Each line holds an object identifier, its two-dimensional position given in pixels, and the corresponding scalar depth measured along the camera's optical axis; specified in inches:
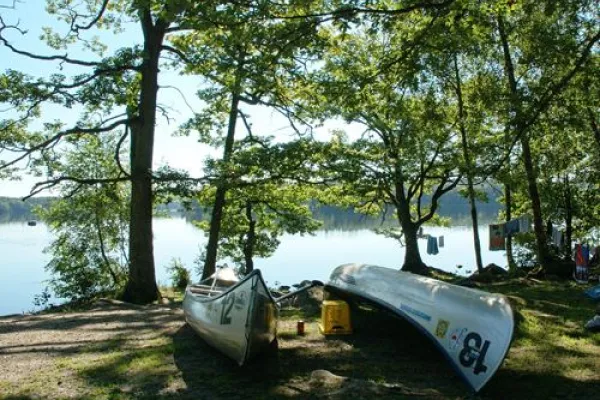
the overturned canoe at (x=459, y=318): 222.2
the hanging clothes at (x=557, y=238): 646.5
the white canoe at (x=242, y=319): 239.8
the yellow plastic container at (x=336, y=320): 315.9
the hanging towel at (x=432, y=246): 869.2
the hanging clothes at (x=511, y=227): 672.4
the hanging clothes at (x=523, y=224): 666.8
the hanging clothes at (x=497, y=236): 682.8
